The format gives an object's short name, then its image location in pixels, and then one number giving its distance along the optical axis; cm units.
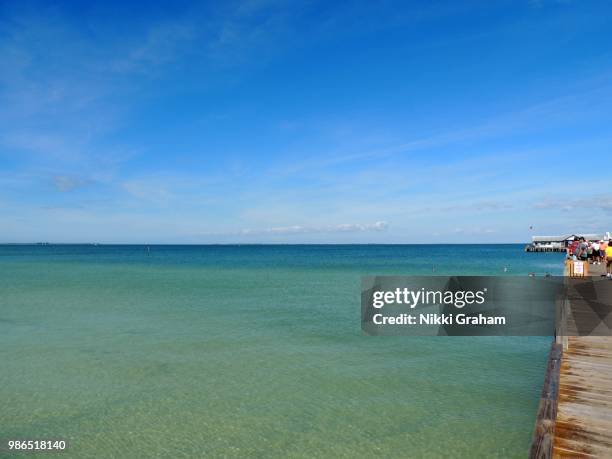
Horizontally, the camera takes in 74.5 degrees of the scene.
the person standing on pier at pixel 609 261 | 2480
